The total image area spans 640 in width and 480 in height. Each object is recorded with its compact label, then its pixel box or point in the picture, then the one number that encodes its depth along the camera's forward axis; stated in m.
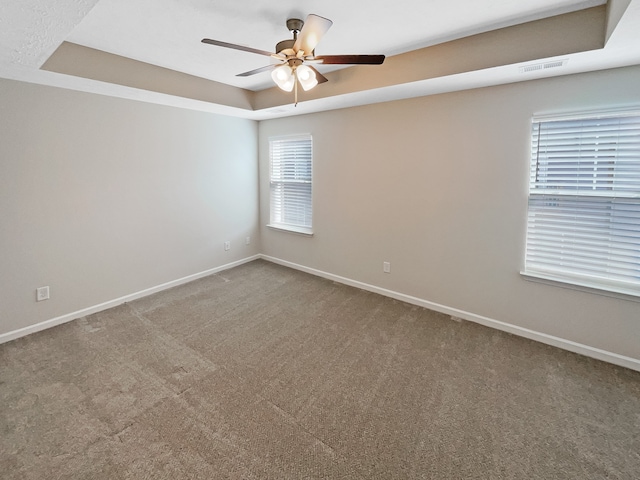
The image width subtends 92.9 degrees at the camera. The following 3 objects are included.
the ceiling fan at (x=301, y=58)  1.84
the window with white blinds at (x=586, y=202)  2.34
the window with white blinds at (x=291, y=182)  4.45
